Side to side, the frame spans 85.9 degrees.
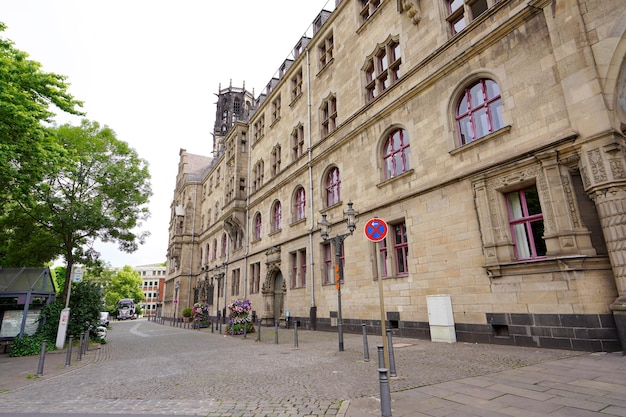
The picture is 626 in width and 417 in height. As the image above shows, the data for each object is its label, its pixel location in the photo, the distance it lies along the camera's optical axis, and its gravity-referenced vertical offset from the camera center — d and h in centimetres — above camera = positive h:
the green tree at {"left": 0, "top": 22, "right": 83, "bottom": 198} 957 +552
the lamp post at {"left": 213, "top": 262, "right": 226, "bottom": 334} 2982 +233
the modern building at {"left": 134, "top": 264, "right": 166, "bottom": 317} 10162 +595
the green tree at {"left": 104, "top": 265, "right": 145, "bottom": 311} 7431 +376
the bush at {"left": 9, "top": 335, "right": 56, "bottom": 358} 1217 -142
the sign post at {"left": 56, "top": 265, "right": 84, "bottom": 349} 1321 -53
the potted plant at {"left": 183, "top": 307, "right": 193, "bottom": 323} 3603 -132
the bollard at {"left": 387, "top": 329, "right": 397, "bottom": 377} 602 -120
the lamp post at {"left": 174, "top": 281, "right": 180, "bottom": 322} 4097 +104
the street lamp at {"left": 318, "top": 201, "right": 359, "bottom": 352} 982 +182
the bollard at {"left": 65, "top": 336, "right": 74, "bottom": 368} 957 -147
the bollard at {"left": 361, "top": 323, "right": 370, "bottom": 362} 796 -129
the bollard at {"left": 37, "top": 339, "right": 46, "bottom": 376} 827 -134
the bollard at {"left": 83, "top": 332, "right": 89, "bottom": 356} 1163 -131
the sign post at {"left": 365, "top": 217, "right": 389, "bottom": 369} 656 +124
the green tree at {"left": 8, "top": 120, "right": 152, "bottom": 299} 1539 +532
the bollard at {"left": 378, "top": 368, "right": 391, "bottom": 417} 396 -115
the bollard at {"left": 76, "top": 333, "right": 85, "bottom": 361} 1077 -149
